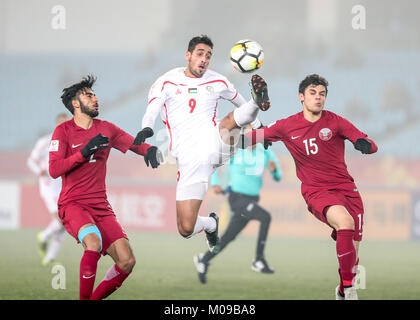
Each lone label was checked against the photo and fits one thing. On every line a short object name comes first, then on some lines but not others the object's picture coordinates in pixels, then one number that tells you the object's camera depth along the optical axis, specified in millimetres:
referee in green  18705
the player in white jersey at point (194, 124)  13273
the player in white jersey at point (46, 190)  20766
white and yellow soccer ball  12781
